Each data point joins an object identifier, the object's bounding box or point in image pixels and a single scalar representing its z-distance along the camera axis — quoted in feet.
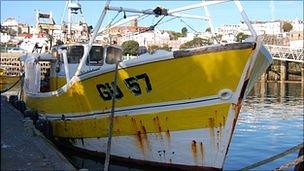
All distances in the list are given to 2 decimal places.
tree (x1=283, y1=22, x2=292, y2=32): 422.16
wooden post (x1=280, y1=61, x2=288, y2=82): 223.08
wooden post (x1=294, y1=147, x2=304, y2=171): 24.69
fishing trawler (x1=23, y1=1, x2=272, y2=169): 32.42
